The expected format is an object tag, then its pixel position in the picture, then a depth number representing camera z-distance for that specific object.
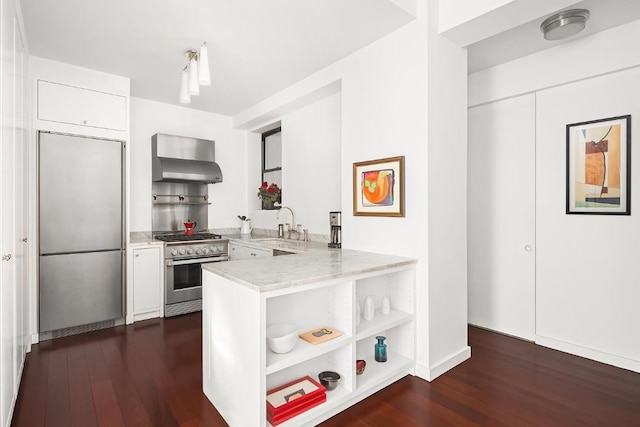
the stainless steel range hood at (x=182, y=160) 4.31
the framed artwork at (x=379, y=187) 2.68
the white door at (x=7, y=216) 1.64
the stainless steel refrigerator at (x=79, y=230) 3.26
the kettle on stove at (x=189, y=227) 4.66
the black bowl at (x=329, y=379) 2.15
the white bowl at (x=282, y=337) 1.93
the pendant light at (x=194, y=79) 2.74
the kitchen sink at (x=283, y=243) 3.57
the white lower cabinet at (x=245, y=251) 3.81
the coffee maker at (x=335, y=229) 3.44
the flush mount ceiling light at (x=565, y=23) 2.42
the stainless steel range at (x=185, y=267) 4.00
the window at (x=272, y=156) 5.21
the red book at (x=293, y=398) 1.84
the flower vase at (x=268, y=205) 4.77
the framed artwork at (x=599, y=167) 2.67
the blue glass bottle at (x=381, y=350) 2.54
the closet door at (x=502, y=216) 3.24
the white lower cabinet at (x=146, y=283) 3.79
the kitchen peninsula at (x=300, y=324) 1.81
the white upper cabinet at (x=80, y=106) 3.30
